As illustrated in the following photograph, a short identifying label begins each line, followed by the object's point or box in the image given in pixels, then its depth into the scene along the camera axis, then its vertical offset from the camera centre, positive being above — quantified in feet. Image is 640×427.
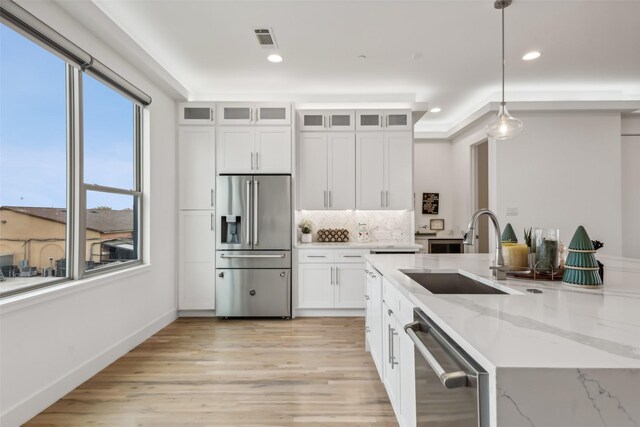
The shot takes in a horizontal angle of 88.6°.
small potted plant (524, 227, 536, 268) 5.70 -0.55
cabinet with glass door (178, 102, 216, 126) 13.70 +4.49
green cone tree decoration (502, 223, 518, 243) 6.73 -0.37
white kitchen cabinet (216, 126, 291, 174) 13.67 +2.93
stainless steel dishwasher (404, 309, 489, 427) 2.67 -1.49
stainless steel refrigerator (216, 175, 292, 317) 13.30 -1.02
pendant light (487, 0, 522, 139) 8.63 +2.50
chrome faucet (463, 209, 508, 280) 5.60 -0.64
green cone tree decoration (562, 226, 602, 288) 4.70 -0.66
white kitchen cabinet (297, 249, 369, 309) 13.57 -2.47
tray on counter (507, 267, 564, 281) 5.47 -0.96
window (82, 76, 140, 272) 8.74 +1.35
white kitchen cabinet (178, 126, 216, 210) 13.57 +2.22
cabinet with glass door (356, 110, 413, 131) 14.46 +4.39
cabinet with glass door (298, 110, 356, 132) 14.51 +4.42
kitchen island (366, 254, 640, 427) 2.32 -1.05
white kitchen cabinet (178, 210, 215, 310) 13.51 -1.76
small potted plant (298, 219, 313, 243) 14.47 -0.46
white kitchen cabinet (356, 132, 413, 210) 14.52 +2.18
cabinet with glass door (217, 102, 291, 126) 13.75 +4.46
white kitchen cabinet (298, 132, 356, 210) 14.56 +2.29
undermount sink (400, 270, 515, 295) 6.55 -1.25
